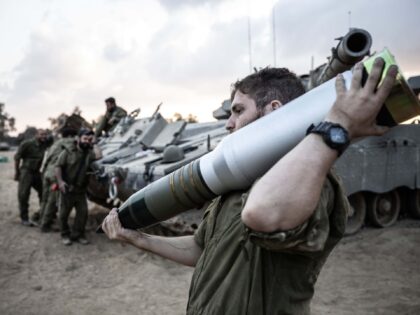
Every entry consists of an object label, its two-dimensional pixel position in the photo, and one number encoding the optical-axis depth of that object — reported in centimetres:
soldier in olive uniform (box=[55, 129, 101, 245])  667
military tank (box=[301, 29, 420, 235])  686
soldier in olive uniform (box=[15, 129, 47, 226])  785
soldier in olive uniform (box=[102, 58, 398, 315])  102
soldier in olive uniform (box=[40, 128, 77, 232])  704
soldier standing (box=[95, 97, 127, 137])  974
